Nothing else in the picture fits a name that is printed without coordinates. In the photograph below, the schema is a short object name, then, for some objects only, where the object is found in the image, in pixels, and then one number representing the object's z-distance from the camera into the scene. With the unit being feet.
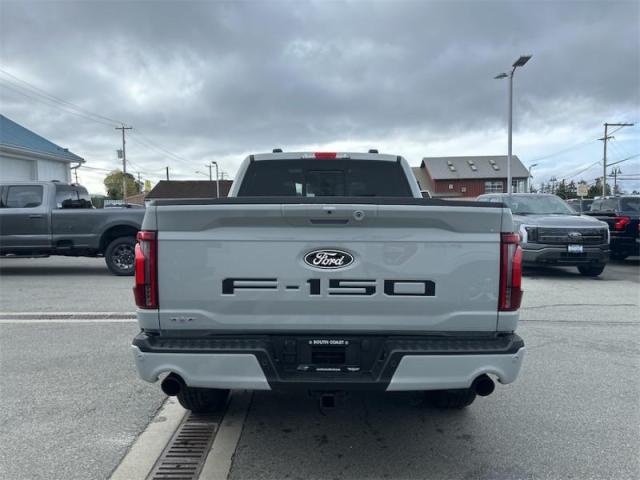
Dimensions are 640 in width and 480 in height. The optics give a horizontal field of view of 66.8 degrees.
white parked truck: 8.97
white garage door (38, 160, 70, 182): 79.25
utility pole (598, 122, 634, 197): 172.76
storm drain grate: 10.05
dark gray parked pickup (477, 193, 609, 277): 33.71
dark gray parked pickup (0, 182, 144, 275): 34.65
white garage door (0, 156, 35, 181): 70.28
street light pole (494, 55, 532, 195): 64.54
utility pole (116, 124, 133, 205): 185.02
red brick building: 223.71
